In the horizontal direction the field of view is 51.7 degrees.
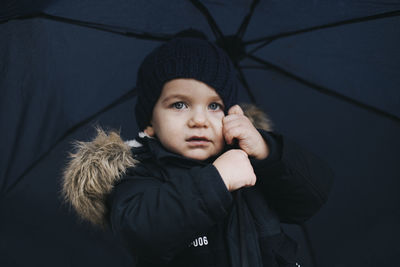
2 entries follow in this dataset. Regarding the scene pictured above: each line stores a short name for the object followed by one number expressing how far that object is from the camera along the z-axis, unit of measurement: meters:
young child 1.11
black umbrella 1.59
